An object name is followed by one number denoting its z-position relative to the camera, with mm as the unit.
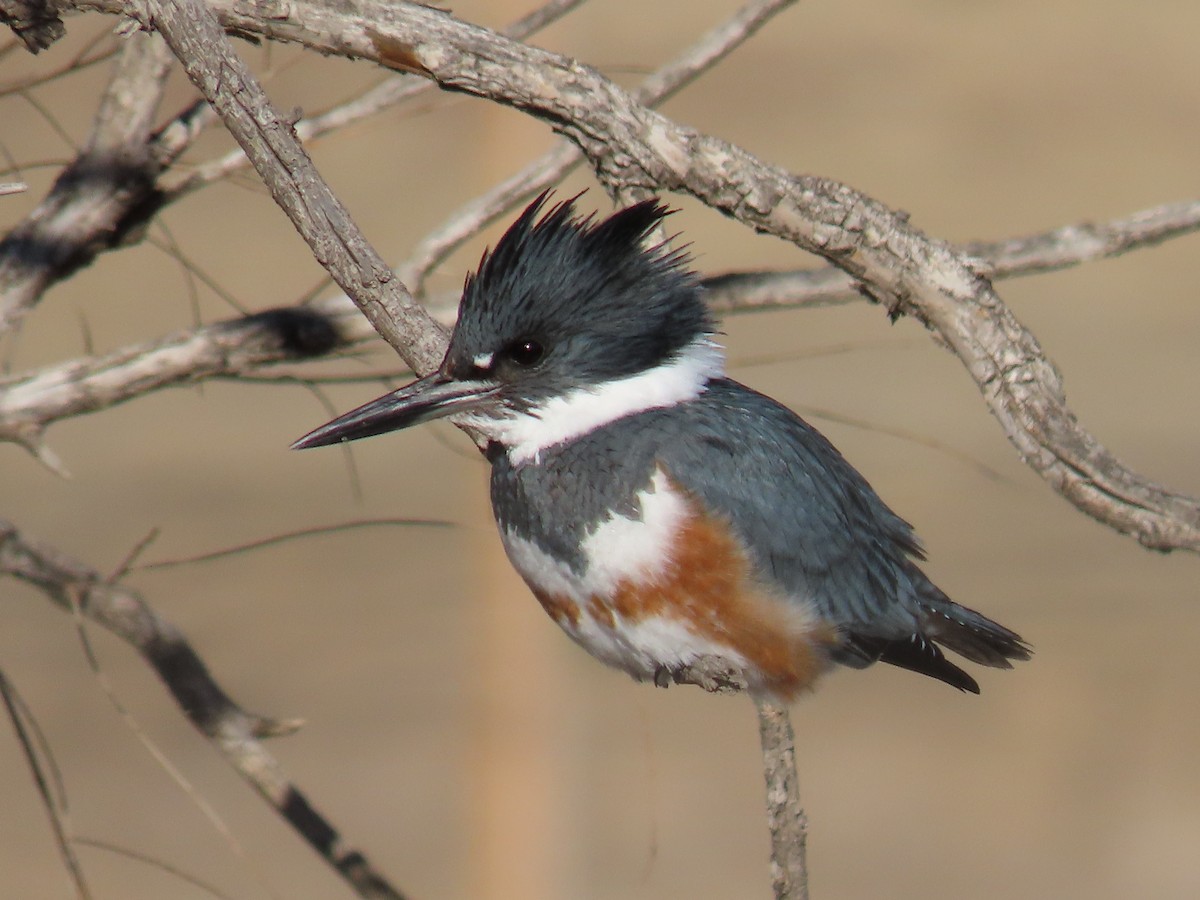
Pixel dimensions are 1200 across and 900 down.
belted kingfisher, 6329
